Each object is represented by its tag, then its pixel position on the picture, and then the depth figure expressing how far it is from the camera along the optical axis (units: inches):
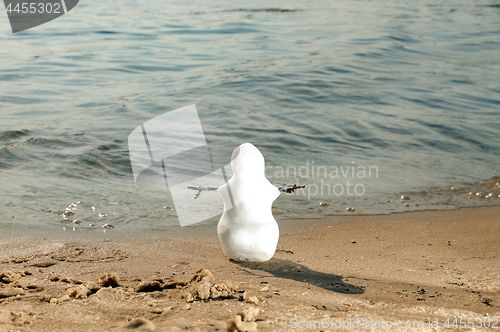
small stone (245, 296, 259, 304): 82.0
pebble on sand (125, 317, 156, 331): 71.9
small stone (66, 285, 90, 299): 84.2
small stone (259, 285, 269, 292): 89.6
